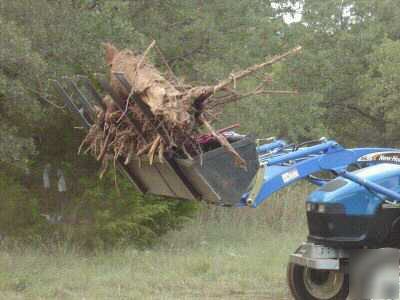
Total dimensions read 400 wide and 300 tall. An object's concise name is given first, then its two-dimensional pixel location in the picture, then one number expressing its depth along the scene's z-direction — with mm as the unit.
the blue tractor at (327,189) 14046
